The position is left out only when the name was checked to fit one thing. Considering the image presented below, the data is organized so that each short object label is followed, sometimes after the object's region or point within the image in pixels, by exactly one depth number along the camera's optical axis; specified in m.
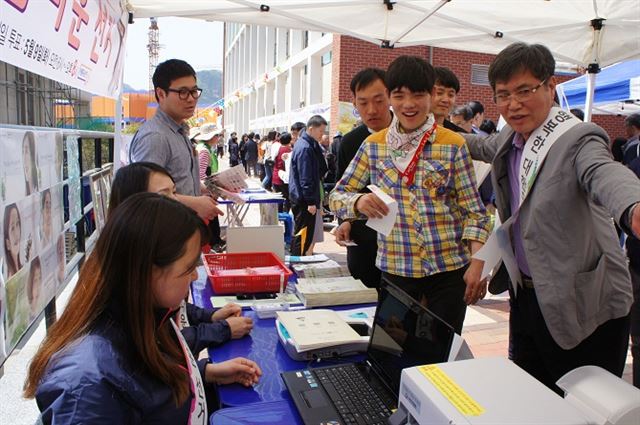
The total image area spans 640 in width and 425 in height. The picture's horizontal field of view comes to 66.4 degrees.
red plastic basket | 2.28
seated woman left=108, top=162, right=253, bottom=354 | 1.72
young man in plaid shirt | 1.95
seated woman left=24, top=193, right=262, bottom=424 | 0.96
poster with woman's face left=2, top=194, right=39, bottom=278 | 1.87
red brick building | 11.83
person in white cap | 6.50
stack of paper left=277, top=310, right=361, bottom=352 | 1.59
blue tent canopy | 6.33
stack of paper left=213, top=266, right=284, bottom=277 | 2.29
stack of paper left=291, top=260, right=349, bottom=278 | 2.49
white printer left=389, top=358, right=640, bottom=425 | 0.82
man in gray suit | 1.52
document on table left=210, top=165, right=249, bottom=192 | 3.09
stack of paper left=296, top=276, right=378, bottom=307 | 2.12
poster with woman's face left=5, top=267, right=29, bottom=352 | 1.94
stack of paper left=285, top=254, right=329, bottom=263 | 2.90
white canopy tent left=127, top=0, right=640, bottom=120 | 4.09
